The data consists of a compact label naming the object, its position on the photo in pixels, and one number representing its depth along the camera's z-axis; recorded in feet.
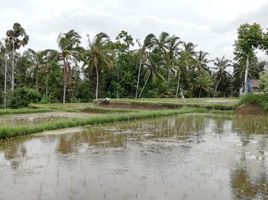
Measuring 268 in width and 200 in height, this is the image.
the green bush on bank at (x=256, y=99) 40.97
